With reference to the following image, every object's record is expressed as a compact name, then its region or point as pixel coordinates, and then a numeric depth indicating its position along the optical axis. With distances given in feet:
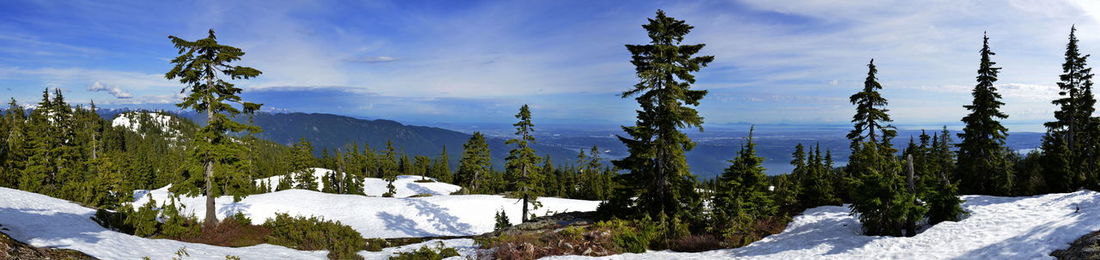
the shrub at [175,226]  65.87
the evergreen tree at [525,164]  109.09
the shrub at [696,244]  54.75
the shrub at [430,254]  52.40
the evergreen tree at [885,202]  47.44
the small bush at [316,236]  59.77
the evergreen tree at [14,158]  151.74
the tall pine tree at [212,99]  67.97
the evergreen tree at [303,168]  227.61
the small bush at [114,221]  67.18
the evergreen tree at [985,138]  93.09
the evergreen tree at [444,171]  328.84
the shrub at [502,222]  100.10
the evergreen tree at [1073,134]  85.51
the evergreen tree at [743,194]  59.36
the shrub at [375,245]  64.99
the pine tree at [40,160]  137.90
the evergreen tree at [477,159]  195.83
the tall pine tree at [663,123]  63.21
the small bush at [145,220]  64.54
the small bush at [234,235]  68.28
